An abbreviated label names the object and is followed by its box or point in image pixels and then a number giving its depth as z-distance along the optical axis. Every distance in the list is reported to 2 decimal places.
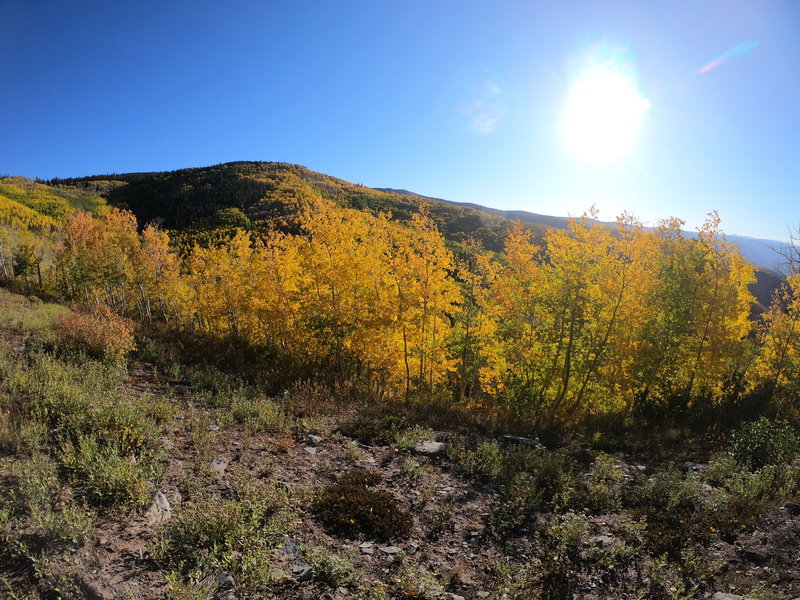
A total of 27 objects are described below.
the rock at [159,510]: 4.87
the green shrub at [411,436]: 8.92
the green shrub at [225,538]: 4.21
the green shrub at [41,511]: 4.00
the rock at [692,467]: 8.51
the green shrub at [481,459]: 7.89
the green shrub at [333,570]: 4.54
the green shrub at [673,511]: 5.69
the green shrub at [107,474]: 4.97
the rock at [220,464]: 6.40
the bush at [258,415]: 8.59
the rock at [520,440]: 9.89
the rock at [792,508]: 6.09
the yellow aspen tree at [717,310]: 16.09
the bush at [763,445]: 8.12
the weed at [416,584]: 4.52
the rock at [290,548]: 4.85
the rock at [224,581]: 4.02
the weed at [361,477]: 6.98
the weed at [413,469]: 7.61
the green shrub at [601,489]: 6.88
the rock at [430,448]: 8.77
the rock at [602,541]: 5.72
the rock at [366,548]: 5.37
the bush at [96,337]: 11.02
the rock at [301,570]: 4.54
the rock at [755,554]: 5.19
